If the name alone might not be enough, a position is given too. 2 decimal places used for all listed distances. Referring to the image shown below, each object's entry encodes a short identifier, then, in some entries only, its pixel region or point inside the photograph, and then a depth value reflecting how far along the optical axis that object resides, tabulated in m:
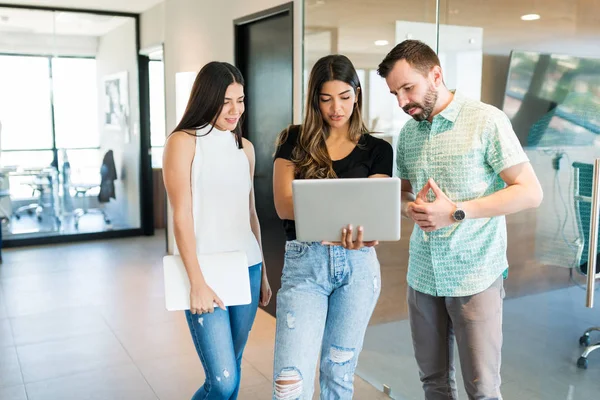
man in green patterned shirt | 1.77
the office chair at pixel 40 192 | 7.09
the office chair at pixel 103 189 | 7.44
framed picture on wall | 7.47
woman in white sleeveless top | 1.91
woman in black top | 1.84
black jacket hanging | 7.53
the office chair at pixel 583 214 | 2.05
